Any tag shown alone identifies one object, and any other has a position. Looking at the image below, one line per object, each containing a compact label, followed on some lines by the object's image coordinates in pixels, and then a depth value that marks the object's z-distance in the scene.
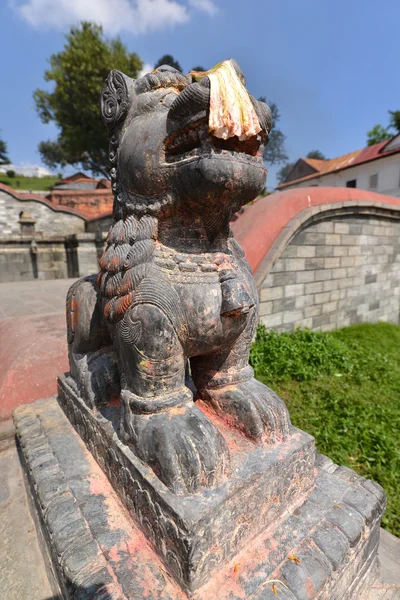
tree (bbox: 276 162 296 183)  49.28
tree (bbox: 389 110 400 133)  21.25
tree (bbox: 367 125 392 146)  24.47
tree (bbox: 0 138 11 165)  38.31
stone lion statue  1.04
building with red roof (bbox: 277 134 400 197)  15.92
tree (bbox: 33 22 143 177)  15.64
